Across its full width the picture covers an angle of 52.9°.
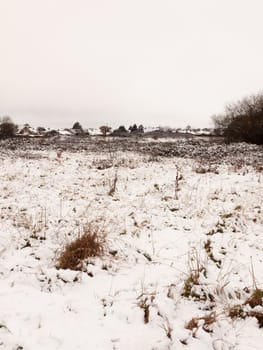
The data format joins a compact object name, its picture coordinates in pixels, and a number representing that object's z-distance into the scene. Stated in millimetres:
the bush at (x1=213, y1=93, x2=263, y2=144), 26375
